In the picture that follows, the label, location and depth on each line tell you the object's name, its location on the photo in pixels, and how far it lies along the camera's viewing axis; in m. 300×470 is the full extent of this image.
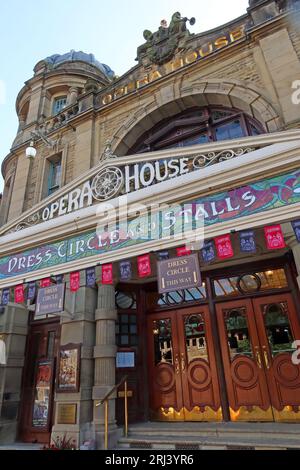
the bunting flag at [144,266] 5.17
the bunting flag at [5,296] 6.63
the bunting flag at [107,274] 5.40
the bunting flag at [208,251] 4.74
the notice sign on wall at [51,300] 5.74
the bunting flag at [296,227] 4.18
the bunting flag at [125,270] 5.32
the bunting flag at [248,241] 4.45
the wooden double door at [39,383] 7.14
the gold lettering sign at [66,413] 6.03
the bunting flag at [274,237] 4.34
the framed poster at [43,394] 7.19
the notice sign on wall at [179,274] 4.53
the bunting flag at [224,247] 4.62
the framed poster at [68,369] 6.33
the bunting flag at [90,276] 5.41
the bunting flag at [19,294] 6.39
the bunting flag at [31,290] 6.29
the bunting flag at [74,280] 5.62
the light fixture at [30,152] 9.64
